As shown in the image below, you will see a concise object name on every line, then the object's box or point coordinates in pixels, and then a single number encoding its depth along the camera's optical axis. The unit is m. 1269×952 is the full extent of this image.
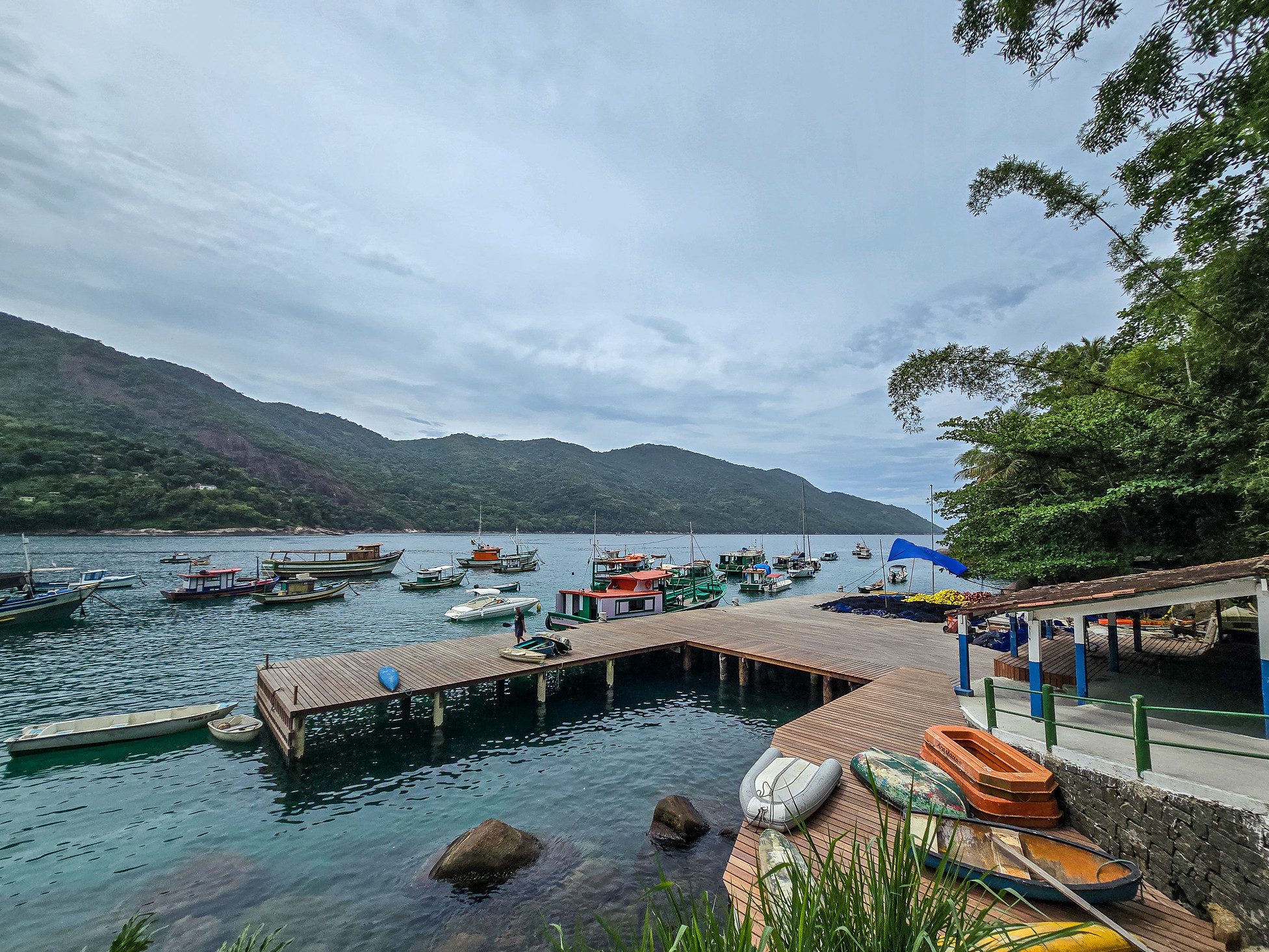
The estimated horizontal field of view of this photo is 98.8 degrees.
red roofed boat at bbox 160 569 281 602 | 46.66
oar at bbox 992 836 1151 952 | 3.25
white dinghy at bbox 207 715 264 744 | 17.06
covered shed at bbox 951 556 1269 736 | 8.34
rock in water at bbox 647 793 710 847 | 12.09
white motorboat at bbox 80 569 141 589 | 50.47
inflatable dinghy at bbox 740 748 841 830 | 9.79
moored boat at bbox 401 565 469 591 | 58.50
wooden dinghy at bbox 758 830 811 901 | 8.59
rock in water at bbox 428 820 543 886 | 10.93
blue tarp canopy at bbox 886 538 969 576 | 23.62
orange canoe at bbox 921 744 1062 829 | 9.02
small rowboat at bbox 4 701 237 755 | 16.03
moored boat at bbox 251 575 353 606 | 46.41
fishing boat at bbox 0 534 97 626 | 33.94
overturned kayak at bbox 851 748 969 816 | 9.23
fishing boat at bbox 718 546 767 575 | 76.38
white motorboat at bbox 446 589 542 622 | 40.59
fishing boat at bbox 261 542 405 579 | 63.38
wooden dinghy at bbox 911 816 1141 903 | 7.02
